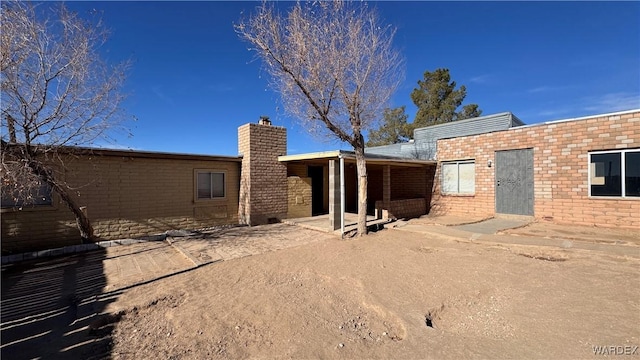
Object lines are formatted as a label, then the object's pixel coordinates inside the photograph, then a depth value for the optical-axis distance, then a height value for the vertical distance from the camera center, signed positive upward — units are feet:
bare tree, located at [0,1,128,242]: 19.28 +5.07
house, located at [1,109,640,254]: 26.76 -0.11
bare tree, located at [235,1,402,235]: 25.39 +10.41
